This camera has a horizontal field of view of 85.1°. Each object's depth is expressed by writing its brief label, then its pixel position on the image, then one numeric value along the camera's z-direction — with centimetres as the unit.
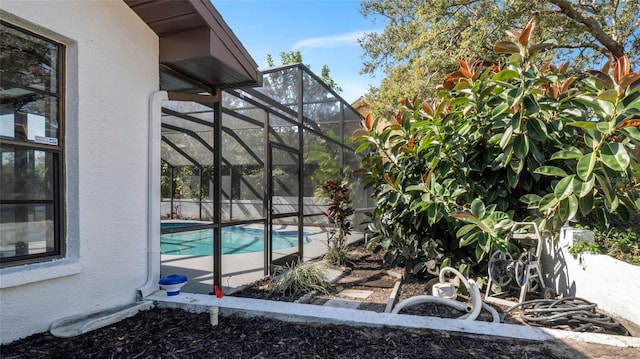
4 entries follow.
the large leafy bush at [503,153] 273
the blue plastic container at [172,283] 303
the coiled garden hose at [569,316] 268
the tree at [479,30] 670
